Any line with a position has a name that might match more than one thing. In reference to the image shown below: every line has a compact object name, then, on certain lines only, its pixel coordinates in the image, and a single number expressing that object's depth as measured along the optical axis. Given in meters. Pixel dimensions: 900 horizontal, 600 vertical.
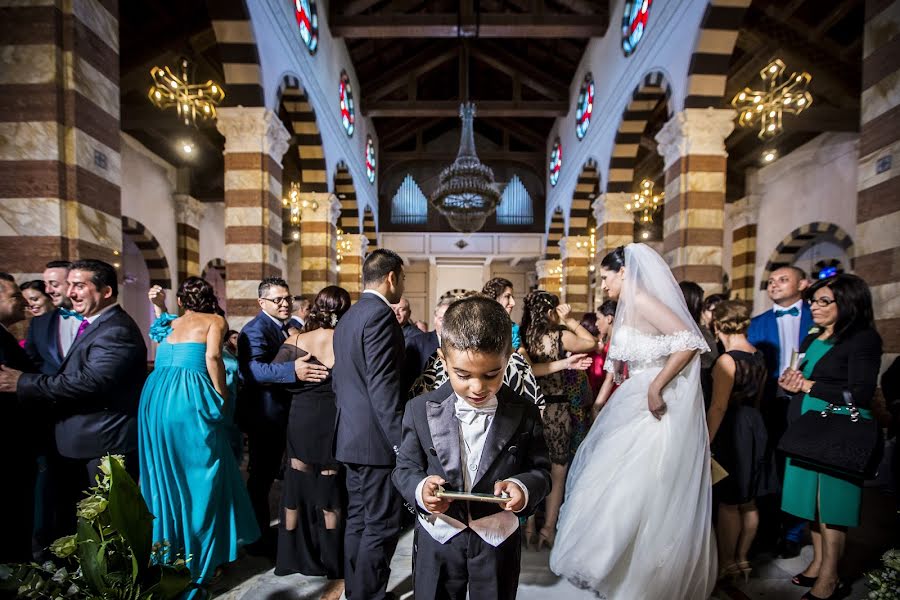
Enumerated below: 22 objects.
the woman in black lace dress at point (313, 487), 2.40
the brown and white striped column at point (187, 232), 11.22
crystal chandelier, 9.55
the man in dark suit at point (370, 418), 1.97
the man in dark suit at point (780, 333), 3.03
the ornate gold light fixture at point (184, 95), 5.46
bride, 1.99
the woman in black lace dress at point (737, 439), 2.32
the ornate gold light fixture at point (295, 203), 8.12
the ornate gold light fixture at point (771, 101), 5.46
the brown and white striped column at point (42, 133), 2.86
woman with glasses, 2.11
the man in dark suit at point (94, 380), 1.94
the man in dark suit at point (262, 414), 2.76
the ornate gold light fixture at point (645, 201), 8.34
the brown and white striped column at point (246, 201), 5.66
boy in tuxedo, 1.23
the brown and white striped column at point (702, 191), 5.54
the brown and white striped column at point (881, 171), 3.44
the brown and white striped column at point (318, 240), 8.59
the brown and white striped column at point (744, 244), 11.19
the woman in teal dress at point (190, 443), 2.24
